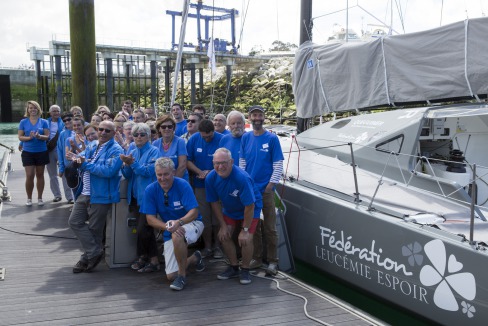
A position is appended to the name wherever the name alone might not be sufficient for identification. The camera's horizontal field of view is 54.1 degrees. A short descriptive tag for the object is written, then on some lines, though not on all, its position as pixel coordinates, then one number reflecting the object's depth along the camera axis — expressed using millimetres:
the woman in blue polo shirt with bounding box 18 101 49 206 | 6977
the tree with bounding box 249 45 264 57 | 37759
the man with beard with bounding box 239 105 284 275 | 4871
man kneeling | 4386
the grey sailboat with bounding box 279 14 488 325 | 3684
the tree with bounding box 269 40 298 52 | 51719
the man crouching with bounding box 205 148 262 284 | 4480
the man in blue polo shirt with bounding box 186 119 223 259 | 5320
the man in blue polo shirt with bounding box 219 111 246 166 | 5125
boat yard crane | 33625
